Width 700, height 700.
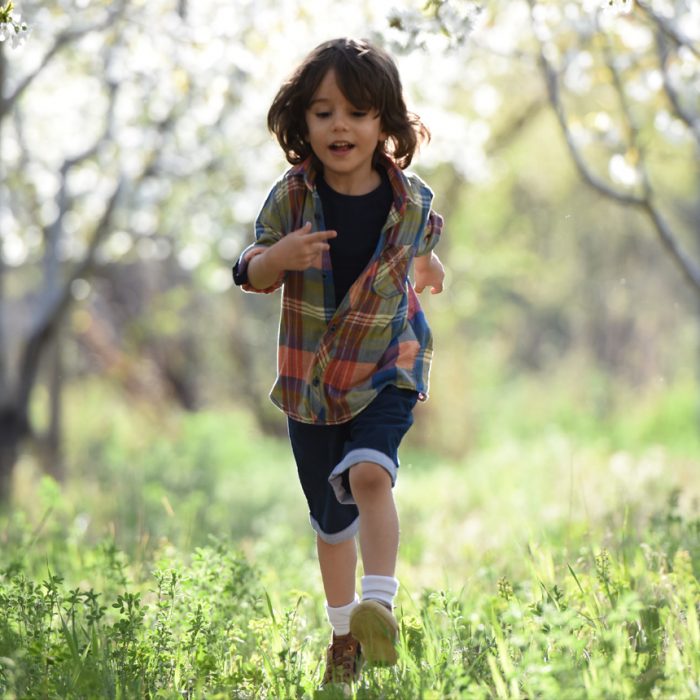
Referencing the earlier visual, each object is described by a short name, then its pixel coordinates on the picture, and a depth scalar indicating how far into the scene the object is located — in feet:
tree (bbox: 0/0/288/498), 57.21
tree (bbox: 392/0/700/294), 39.22
